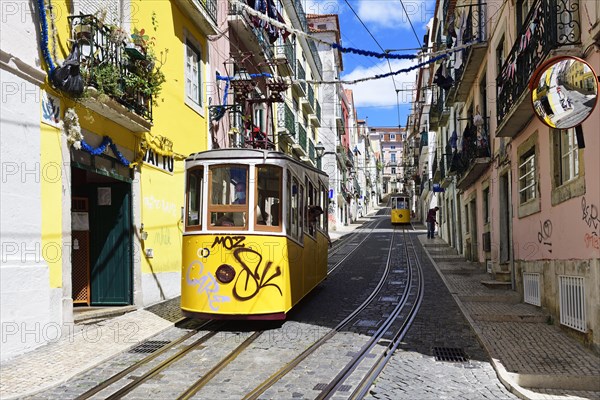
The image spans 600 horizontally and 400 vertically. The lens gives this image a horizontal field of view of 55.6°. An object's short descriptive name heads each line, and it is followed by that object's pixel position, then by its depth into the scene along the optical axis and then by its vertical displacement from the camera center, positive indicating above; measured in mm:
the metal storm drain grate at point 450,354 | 6906 -1649
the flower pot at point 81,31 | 8594 +2974
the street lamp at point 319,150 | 37031 +4978
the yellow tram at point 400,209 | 45375 +1152
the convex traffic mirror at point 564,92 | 6039 +1443
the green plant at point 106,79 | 8773 +2326
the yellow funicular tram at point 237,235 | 8242 -145
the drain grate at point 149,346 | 7285 -1575
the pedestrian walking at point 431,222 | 30859 +53
